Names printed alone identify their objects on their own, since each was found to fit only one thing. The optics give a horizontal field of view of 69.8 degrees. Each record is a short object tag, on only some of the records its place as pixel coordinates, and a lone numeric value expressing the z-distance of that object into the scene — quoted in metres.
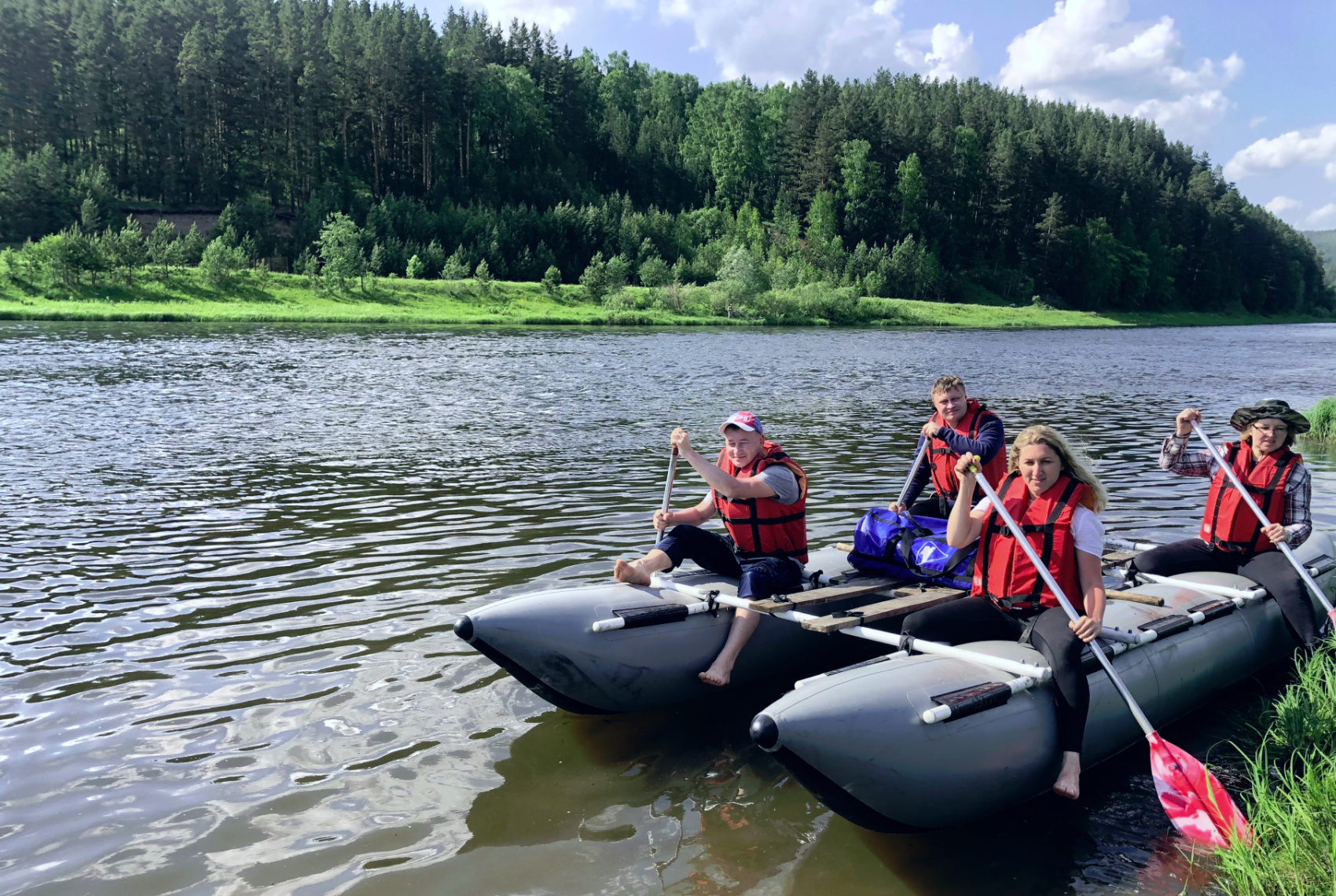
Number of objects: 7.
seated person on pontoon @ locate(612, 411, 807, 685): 6.16
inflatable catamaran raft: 5.43
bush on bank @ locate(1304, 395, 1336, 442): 16.78
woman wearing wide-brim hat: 6.68
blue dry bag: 6.53
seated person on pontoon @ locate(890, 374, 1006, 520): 7.15
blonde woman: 4.86
